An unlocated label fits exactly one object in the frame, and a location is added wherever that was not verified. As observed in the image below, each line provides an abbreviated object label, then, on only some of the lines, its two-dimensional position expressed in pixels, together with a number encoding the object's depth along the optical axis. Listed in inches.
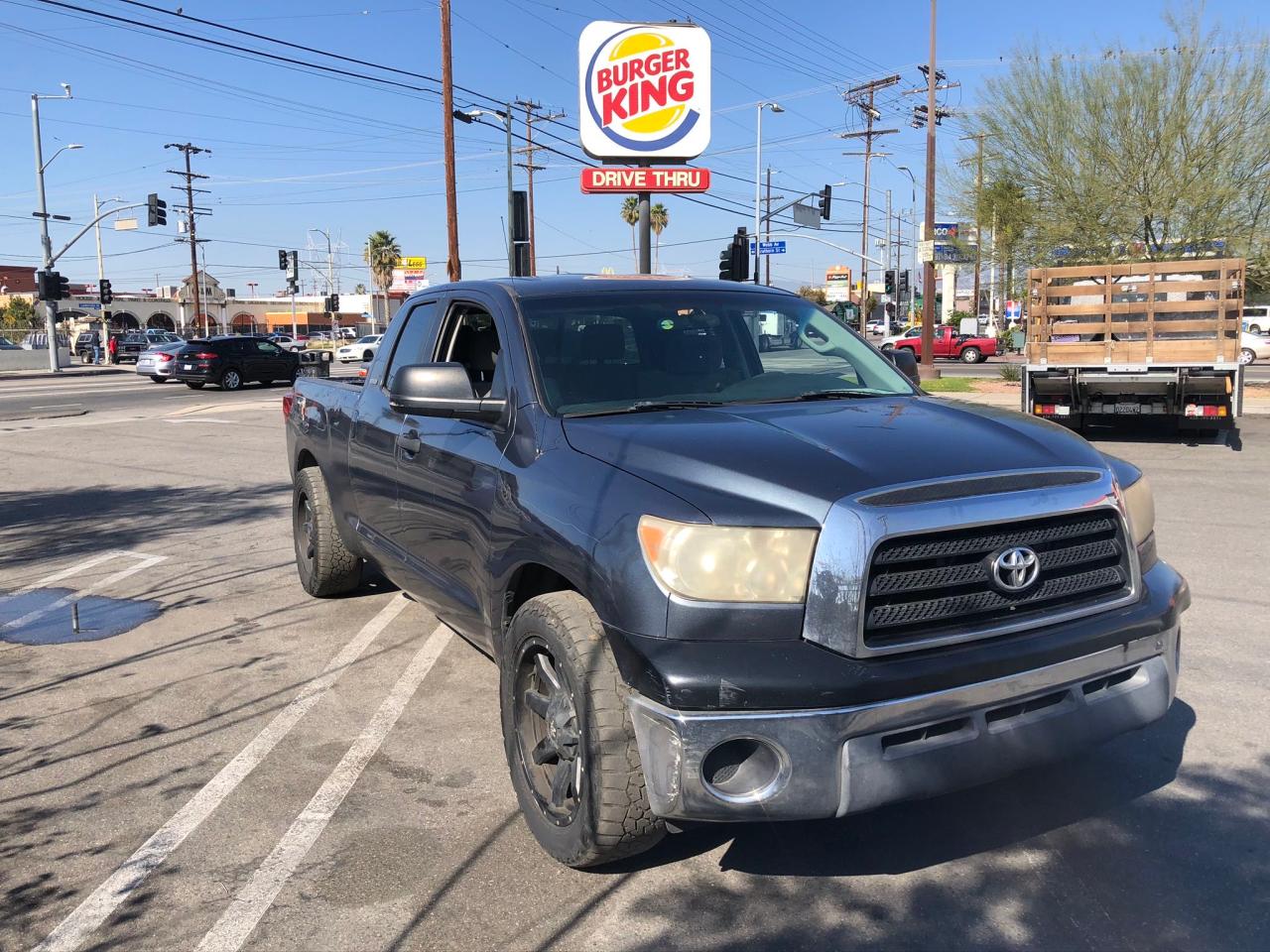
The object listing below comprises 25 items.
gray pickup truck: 105.0
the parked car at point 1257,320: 1680.6
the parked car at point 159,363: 1279.0
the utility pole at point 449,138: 1089.4
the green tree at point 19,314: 3390.7
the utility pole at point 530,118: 1674.5
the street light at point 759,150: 1803.6
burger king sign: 831.1
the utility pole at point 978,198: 925.0
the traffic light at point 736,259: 867.4
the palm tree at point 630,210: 2765.7
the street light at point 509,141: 942.4
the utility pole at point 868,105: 2263.8
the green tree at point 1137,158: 794.8
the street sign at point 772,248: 1907.0
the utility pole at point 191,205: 2310.5
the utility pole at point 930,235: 1021.8
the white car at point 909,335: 1587.1
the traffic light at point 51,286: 1638.8
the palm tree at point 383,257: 3235.7
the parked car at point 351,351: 1841.8
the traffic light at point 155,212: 1692.9
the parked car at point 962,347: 1571.1
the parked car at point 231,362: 1184.8
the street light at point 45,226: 1656.0
